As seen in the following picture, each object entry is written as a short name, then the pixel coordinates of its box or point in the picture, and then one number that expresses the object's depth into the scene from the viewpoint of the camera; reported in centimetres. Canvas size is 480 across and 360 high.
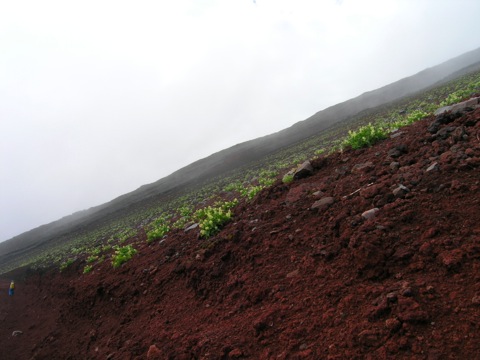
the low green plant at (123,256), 976
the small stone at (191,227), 898
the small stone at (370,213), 427
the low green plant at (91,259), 1383
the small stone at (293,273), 422
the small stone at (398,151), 585
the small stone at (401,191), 436
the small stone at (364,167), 584
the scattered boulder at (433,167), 452
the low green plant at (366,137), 749
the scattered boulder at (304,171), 757
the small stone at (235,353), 339
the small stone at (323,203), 535
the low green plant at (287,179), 767
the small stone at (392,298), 286
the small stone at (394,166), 533
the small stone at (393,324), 259
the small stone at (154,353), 427
